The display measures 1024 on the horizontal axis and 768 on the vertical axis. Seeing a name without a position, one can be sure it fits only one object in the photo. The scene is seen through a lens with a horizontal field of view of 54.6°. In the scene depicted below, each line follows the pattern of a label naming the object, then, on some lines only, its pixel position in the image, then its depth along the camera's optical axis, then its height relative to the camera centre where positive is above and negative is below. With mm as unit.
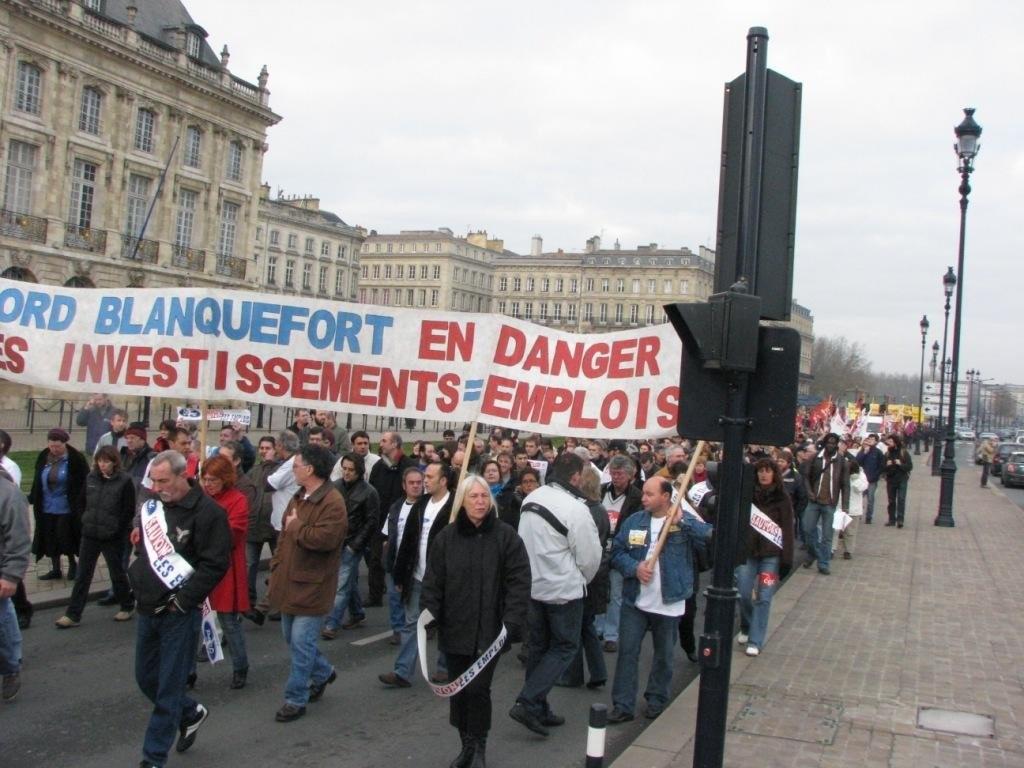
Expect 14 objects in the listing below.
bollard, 4953 -1579
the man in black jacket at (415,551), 7449 -1088
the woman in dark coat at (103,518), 8758 -1151
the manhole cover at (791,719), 6562 -1962
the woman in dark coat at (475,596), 5715 -1050
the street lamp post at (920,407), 50188 +2453
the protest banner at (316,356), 8266 +411
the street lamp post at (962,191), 20031 +5482
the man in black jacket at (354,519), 8391 -956
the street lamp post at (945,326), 36906 +5458
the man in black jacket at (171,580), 5336 -1008
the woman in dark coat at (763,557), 8703 -1085
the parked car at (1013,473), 36906 -819
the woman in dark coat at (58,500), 9734 -1126
